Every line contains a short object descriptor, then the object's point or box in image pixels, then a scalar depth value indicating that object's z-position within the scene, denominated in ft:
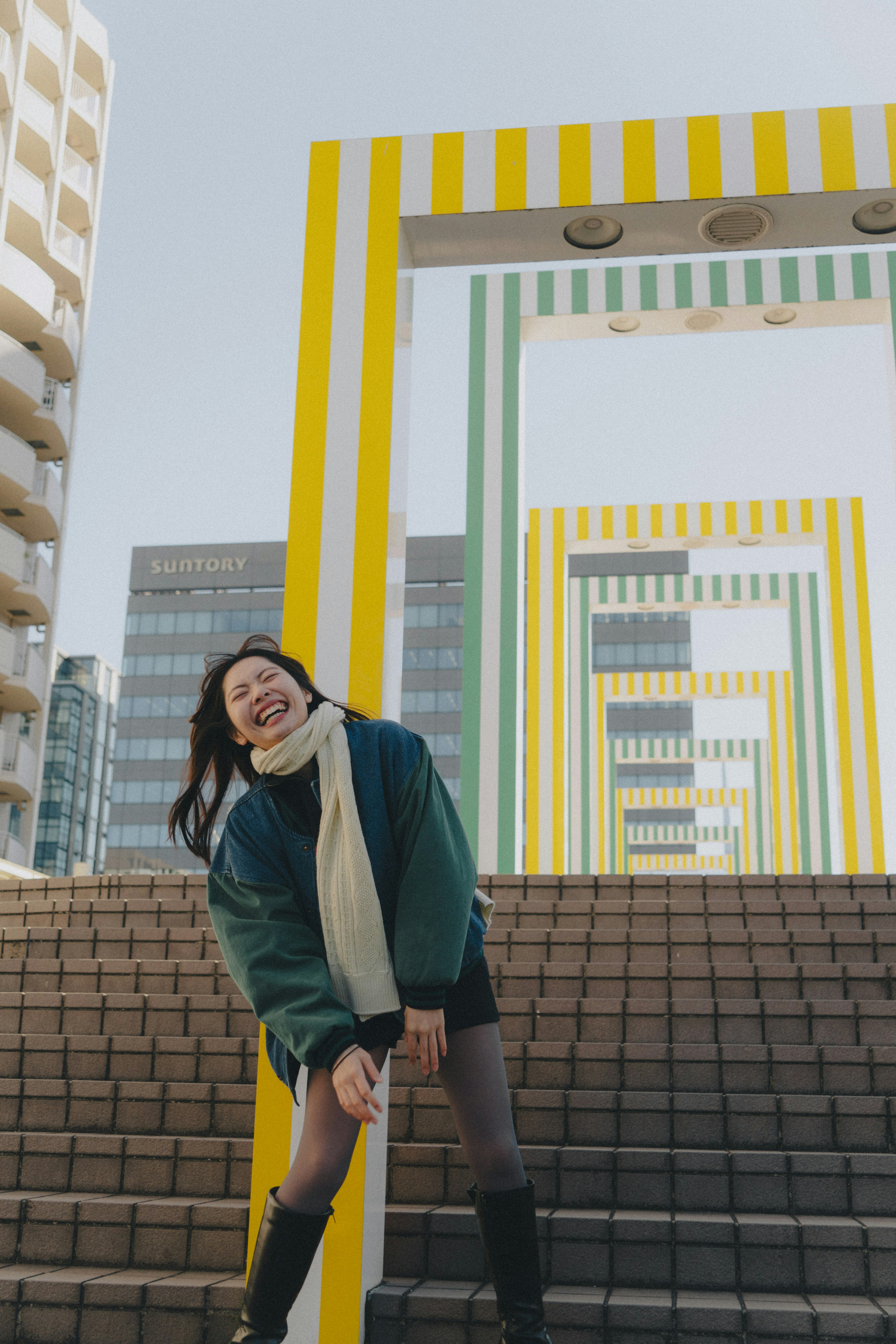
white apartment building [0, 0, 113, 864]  78.95
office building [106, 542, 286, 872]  208.03
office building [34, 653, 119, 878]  223.30
